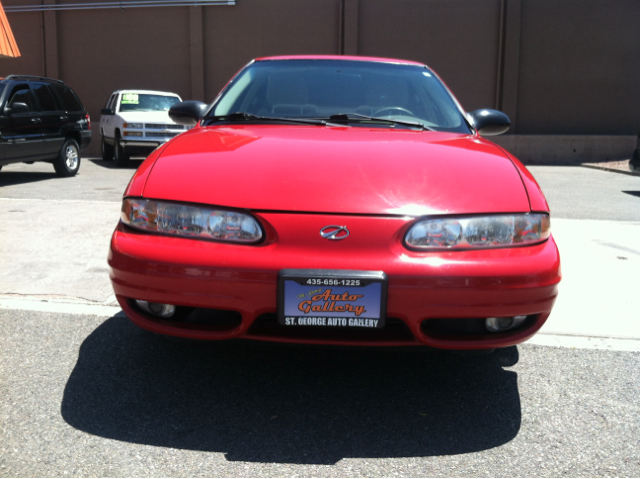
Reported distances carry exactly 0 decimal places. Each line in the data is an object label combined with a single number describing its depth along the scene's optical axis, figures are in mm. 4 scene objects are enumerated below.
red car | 2324
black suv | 9859
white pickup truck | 13938
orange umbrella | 17141
